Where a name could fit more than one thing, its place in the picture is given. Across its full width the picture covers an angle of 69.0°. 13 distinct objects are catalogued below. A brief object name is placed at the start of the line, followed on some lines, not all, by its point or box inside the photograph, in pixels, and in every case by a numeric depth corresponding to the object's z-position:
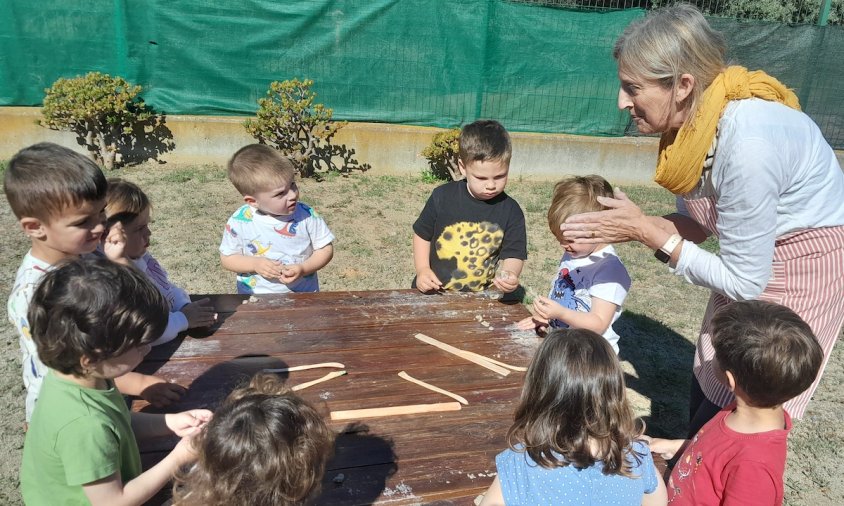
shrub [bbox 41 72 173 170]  7.57
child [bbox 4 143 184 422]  2.06
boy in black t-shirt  3.37
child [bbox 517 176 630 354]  2.82
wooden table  1.96
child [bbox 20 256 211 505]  1.60
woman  2.09
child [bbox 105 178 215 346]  2.62
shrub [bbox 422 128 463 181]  8.48
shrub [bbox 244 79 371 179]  8.06
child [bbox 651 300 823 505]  1.90
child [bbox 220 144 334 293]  3.32
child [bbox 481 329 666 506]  1.65
